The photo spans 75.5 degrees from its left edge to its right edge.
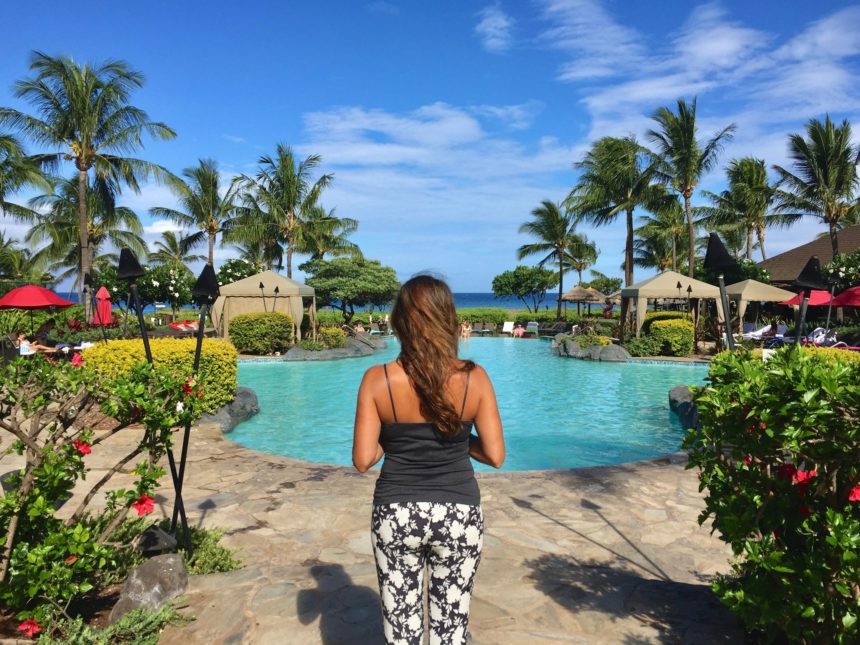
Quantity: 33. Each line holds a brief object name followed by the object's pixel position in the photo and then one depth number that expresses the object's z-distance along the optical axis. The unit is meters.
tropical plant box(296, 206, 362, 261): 30.81
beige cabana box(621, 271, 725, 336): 19.09
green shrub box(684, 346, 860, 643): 1.94
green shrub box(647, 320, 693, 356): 18.92
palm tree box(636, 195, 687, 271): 35.88
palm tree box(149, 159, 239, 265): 31.52
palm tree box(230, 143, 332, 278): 28.36
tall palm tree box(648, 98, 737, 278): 24.52
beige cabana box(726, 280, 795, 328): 19.39
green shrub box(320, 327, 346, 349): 20.33
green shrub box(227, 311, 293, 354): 19.08
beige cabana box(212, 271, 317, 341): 19.45
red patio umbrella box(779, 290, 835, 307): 18.81
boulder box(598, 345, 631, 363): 18.55
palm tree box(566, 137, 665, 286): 26.18
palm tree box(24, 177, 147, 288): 22.66
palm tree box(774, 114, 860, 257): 24.33
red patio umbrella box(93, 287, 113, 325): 15.70
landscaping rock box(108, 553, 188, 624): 2.99
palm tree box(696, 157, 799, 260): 30.30
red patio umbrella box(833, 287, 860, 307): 14.04
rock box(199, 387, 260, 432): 8.89
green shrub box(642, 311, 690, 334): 20.39
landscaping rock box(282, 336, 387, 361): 18.86
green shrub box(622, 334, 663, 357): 19.23
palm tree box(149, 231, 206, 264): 48.59
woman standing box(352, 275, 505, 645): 1.91
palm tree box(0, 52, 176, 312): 18.92
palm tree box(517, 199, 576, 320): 35.72
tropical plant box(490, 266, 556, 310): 49.41
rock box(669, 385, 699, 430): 9.51
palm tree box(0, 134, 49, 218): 19.05
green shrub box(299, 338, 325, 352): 19.59
